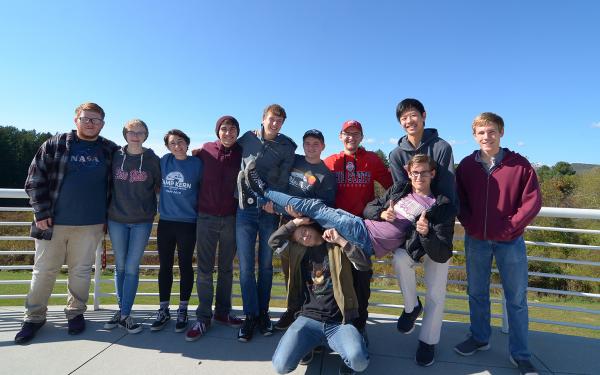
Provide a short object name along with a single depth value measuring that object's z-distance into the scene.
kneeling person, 2.46
